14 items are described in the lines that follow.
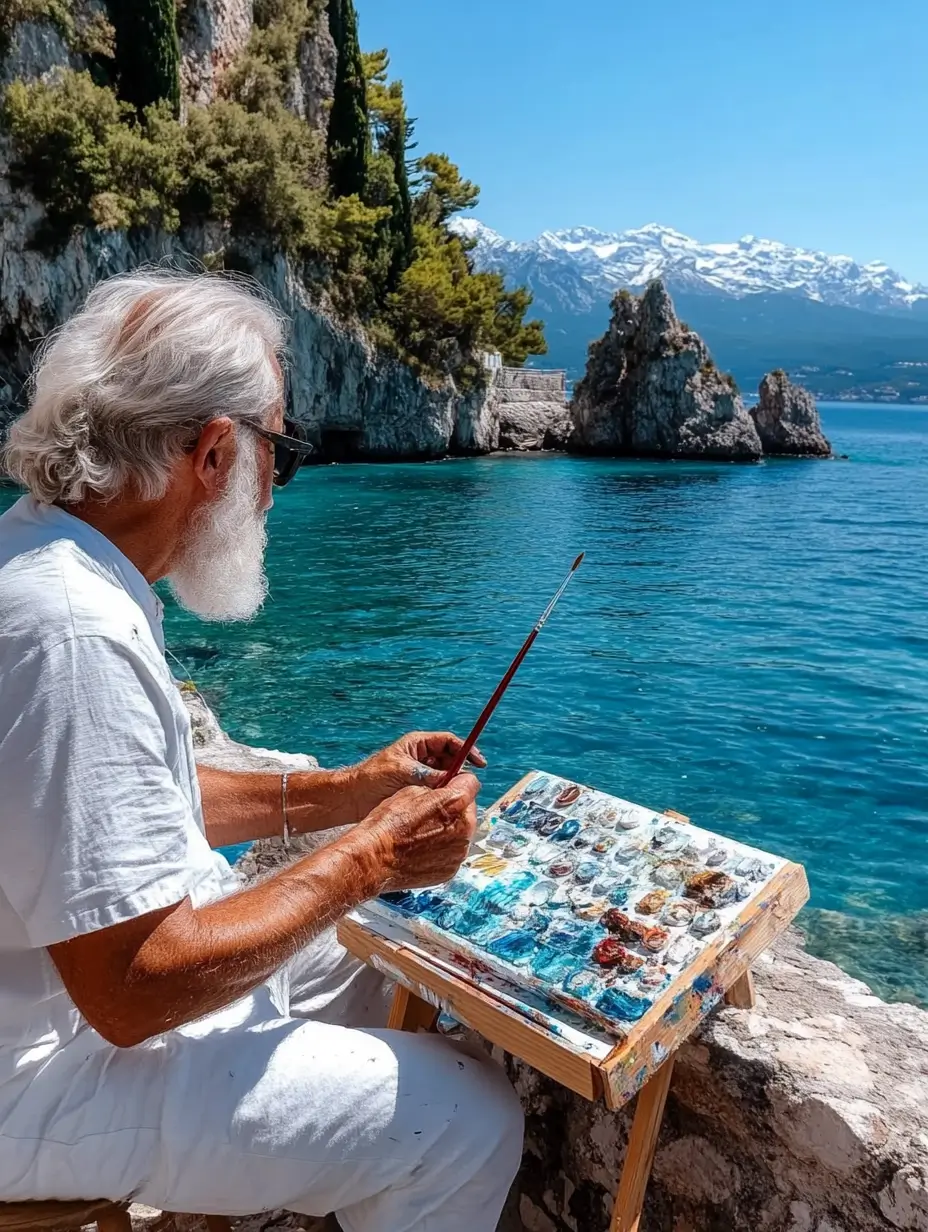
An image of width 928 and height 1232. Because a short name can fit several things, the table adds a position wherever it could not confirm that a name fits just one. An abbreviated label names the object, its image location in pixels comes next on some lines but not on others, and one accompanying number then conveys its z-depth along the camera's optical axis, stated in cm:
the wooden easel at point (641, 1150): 177
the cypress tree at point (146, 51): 3028
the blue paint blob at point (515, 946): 178
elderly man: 140
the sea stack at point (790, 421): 5544
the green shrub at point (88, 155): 2806
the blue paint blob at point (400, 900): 197
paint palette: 170
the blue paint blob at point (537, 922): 187
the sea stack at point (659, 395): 4988
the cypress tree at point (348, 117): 3931
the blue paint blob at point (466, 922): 188
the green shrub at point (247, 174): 3244
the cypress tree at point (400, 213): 4225
